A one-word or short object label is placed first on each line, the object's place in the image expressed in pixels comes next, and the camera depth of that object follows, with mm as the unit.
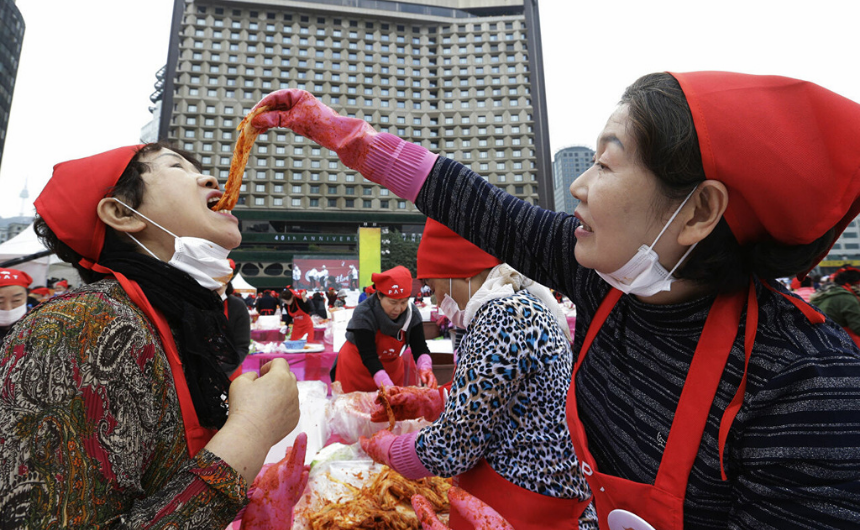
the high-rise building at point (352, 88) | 54406
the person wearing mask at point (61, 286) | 8270
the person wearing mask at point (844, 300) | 3949
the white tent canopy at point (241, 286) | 21392
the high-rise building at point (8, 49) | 33406
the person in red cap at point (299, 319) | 8914
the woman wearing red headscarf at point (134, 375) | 891
